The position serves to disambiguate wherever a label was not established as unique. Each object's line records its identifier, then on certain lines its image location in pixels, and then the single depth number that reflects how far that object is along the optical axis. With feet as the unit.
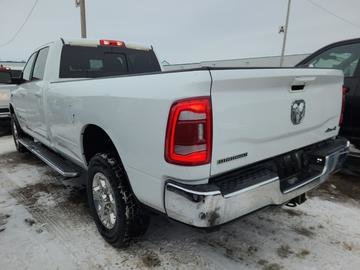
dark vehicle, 14.57
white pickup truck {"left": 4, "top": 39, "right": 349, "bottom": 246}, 6.43
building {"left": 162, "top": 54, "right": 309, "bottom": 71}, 70.64
